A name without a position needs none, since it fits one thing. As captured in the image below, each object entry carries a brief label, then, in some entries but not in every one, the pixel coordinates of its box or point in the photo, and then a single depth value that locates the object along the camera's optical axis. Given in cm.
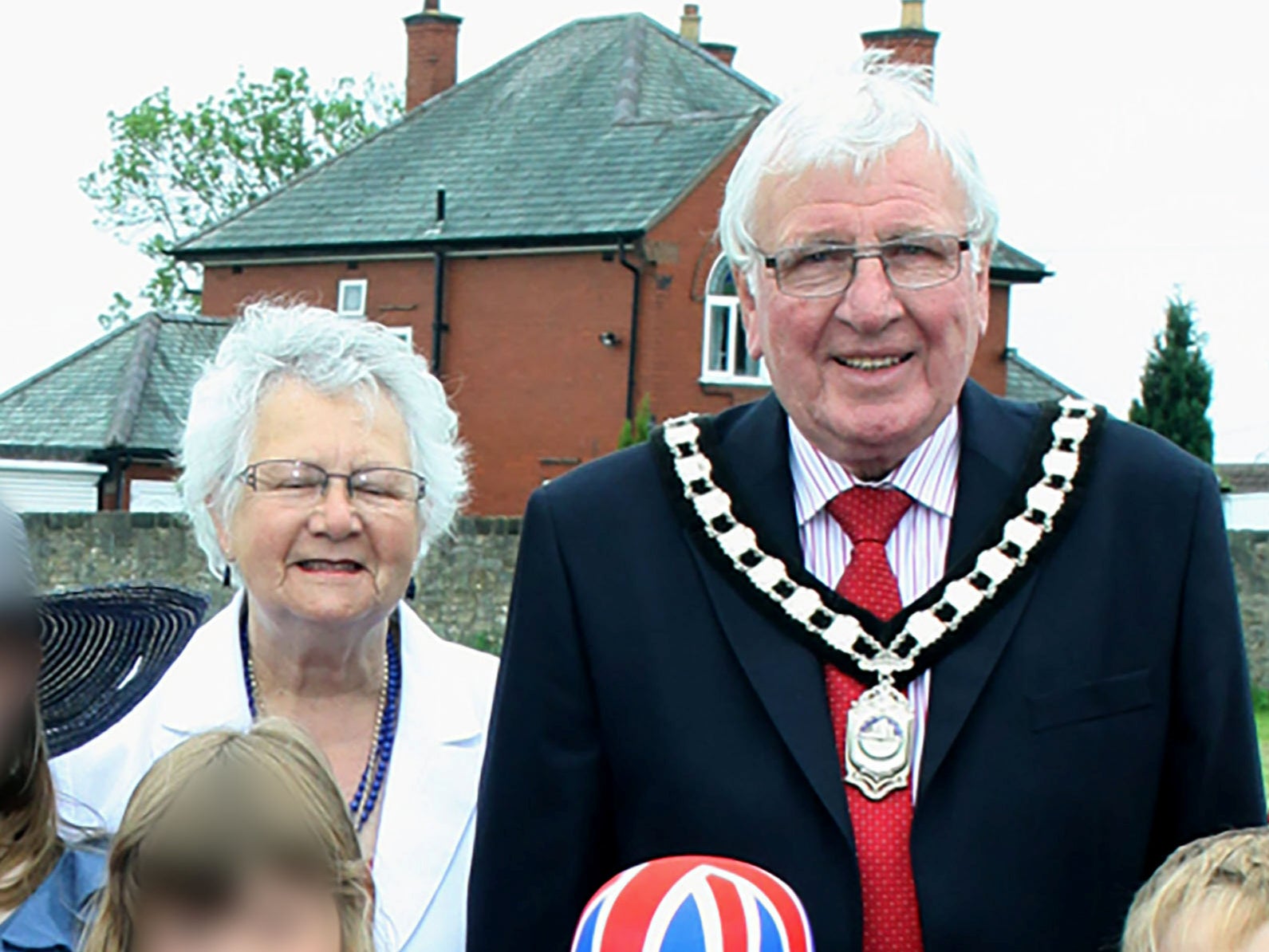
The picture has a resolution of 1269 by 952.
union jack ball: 227
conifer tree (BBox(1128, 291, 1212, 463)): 3158
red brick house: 2641
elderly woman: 356
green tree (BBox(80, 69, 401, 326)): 4838
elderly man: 288
